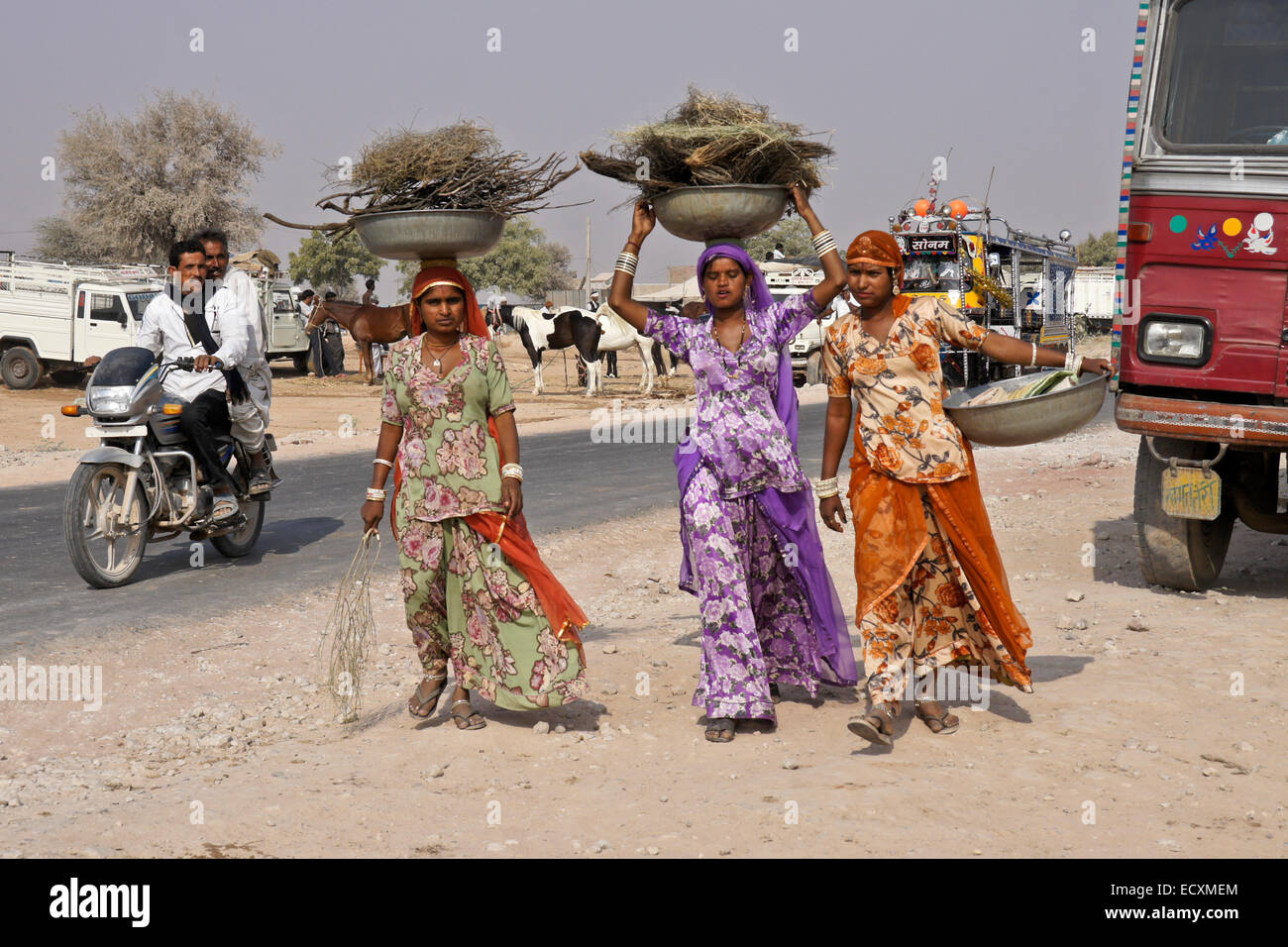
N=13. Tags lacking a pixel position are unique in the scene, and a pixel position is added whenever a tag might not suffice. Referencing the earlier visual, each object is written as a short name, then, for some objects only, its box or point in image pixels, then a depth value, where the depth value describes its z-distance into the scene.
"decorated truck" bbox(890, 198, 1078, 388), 23.05
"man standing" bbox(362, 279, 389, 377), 29.33
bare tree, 40.31
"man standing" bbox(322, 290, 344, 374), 30.31
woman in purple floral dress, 4.73
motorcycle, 7.28
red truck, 6.12
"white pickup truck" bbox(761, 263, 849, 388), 26.17
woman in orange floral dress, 4.64
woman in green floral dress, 4.71
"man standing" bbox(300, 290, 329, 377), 28.34
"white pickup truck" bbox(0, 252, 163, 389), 24.08
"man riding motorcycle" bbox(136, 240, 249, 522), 7.67
